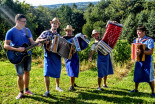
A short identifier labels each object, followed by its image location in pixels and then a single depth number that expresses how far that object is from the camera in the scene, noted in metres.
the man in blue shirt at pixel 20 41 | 4.01
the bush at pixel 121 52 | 8.47
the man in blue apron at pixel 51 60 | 4.50
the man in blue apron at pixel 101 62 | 4.98
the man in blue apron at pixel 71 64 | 4.99
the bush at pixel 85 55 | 8.76
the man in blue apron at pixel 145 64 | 4.23
